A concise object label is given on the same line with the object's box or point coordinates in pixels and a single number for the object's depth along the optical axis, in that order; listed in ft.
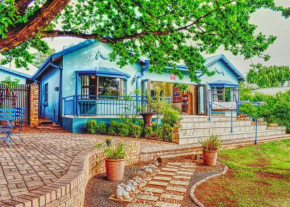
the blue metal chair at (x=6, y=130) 17.20
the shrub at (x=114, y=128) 28.94
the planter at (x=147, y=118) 28.12
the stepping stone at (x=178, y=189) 13.19
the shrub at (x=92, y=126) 29.50
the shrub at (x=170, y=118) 27.53
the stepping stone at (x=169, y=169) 17.65
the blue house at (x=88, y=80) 35.19
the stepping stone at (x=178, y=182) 14.46
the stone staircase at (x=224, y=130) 26.45
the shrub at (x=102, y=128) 29.55
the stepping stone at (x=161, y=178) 15.34
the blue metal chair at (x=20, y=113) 19.68
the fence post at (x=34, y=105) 34.17
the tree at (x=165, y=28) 19.44
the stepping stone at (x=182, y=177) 15.48
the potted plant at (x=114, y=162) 14.29
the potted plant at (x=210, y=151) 18.99
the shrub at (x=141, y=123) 28.78
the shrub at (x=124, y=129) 28.32
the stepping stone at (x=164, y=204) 11.09
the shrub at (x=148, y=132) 27.66
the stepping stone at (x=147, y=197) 11.80
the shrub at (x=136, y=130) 27.94
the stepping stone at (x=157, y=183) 14.15
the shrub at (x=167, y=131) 26.03
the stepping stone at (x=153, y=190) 12.96
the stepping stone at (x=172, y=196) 12.03
